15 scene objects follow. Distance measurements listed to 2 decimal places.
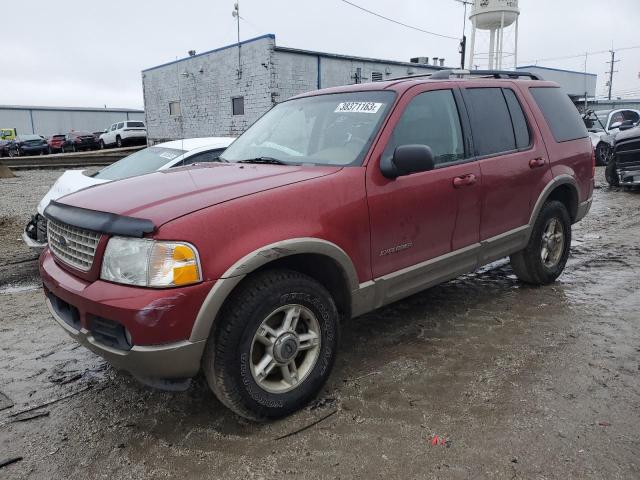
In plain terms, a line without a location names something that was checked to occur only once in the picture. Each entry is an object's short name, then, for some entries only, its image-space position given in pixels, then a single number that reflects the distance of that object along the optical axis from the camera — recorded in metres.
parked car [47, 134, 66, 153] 34.91
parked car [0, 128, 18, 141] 37.20
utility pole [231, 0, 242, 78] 22.25
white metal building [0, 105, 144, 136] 49.09
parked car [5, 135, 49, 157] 32.62
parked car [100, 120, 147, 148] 32.53
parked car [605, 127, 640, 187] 10.98
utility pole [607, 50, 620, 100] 74.12
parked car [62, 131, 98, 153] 34.22
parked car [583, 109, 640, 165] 15.25
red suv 2.53
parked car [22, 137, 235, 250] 6.37
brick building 21.36
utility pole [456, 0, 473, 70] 31.63
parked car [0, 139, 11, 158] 32.28
